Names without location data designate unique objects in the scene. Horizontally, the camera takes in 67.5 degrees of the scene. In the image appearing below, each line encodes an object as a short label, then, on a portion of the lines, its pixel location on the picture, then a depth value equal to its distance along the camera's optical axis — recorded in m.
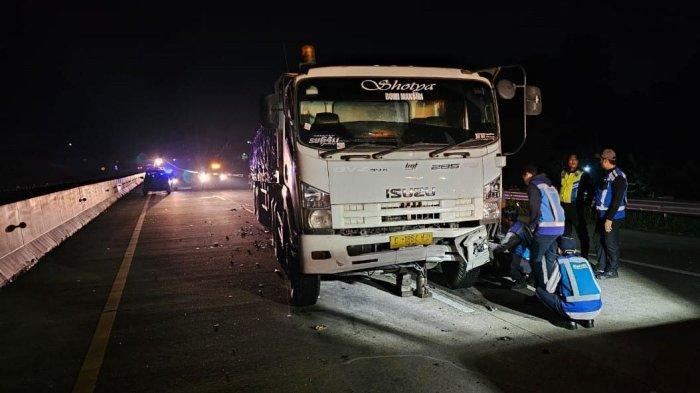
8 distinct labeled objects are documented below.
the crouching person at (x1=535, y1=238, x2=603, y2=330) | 5.17
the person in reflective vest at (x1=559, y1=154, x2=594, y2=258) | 8.56
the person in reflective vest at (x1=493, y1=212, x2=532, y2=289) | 6.83
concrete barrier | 8.17
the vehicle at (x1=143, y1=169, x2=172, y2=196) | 27.43
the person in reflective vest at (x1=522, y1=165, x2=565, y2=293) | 6.21
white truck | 5.59
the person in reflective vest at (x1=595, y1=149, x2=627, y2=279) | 7.09
